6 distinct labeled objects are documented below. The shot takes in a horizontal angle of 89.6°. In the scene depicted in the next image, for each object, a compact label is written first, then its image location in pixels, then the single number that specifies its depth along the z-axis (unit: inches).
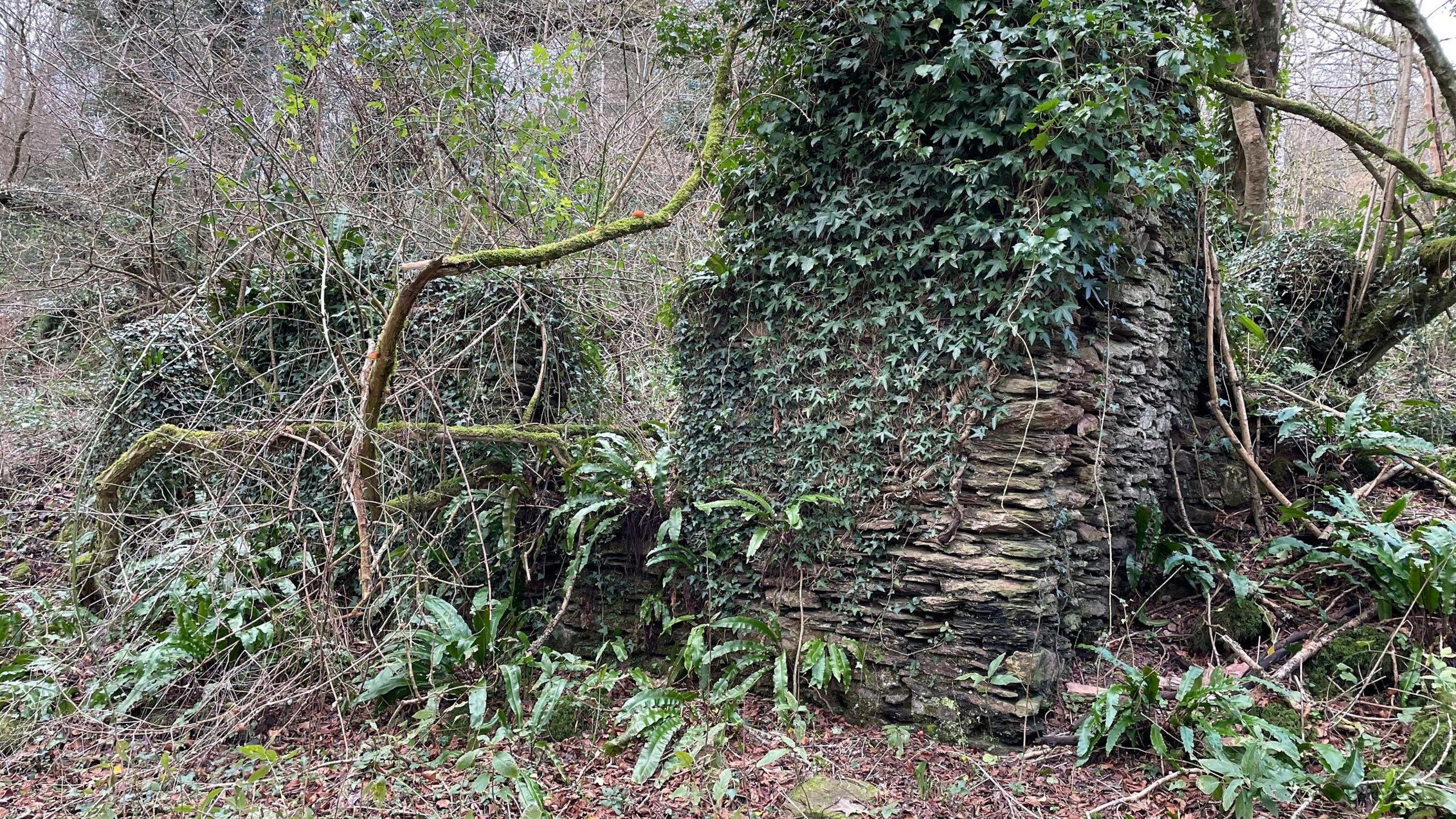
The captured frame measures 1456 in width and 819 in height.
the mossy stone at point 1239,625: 165.3
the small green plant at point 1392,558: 144.9
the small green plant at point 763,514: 163.2
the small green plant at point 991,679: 145.9
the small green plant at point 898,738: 148.4
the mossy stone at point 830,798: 128.1
